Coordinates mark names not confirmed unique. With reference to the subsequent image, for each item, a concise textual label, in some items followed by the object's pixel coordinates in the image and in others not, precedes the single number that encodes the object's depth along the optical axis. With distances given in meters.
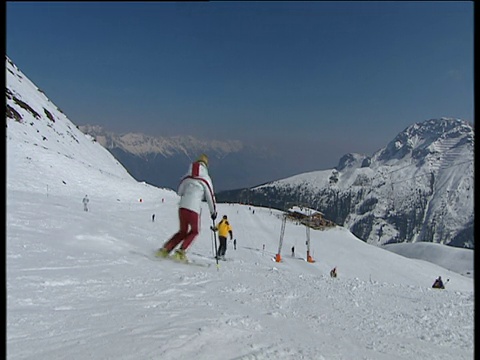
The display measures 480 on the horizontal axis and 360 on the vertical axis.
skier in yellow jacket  11.68
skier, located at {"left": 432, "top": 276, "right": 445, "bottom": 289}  19.67
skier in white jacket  5.11
